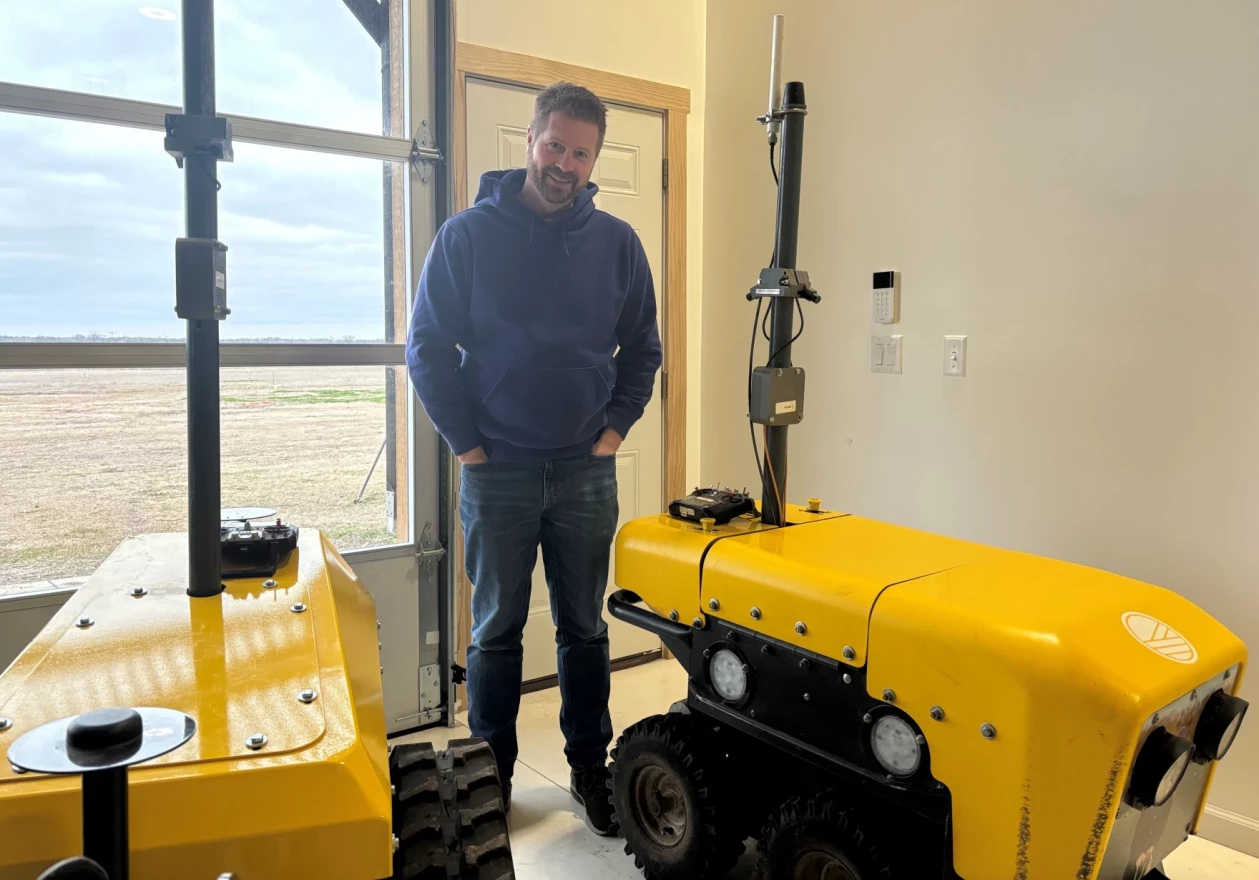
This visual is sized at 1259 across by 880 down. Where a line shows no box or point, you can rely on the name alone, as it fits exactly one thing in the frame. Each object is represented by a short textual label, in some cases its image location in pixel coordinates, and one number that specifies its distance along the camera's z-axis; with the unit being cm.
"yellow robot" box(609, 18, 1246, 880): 117
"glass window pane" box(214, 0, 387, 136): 237
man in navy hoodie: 201
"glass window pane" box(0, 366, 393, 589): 217
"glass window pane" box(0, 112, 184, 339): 211
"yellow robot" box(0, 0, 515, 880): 58
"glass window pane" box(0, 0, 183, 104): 208
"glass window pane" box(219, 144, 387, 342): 243
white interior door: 279
